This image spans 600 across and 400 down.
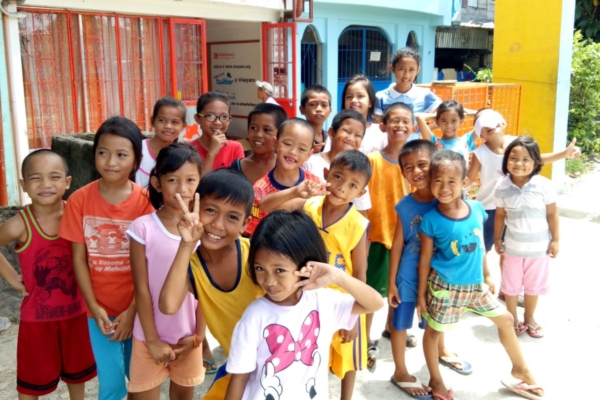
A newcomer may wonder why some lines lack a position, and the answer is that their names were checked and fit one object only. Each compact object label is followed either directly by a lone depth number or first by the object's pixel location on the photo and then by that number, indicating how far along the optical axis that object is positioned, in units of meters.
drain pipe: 5.32
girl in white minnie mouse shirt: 1.67
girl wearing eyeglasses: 3.19
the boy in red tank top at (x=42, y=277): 2.27
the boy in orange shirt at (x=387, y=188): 2.98
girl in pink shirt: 2.02
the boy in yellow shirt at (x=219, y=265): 1.82
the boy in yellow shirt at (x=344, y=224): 2.28
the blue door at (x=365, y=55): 10.96
